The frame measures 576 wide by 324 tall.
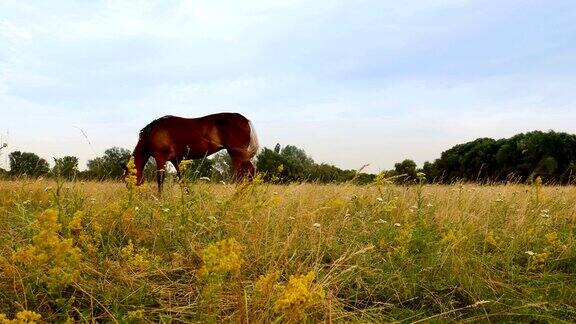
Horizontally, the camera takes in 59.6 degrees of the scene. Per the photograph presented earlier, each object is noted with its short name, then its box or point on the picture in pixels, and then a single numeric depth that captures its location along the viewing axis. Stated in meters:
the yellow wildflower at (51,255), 2.24
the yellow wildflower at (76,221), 2.77
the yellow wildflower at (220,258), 2.11
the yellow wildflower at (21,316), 1.77
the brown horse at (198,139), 10.68
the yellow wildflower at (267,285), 2.32
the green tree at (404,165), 39.14
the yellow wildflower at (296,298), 1.96
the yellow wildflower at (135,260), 2.86
